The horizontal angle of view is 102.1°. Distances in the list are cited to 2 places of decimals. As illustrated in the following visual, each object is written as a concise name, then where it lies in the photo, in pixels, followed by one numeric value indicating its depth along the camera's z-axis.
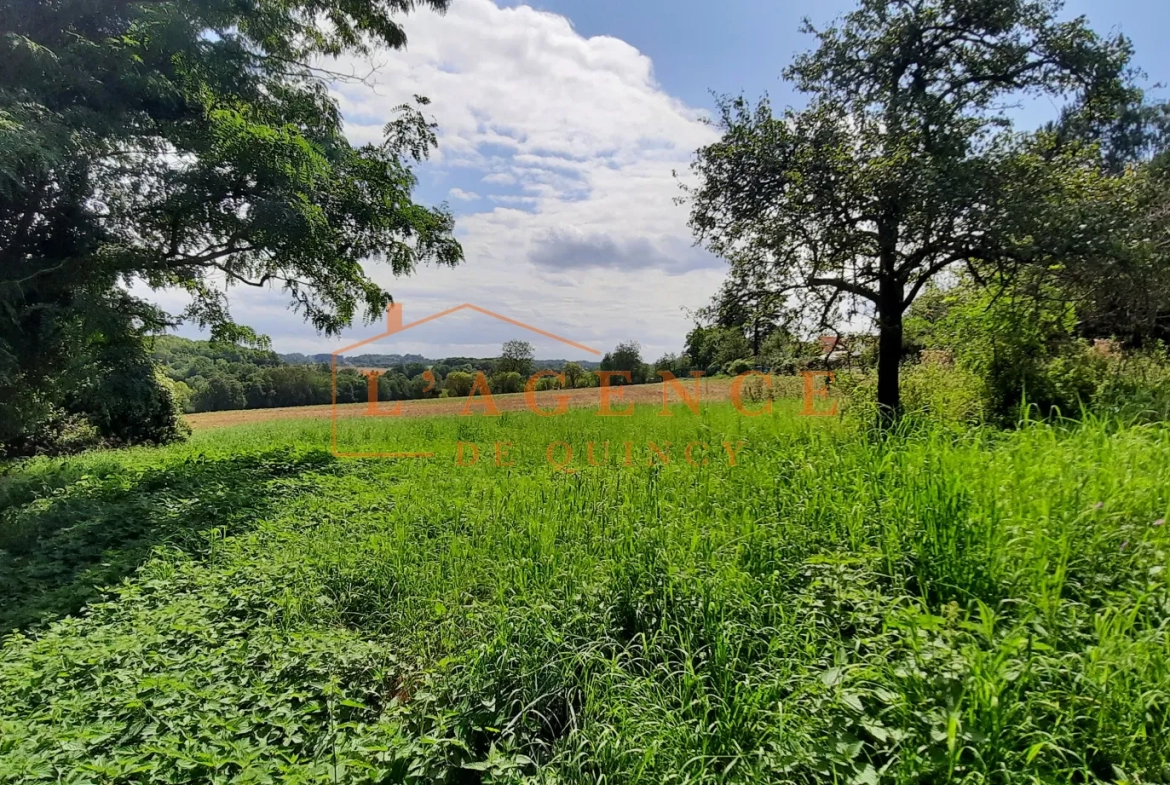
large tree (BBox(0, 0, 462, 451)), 5.32
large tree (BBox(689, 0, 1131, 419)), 5.03
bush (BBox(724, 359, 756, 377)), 6.93
